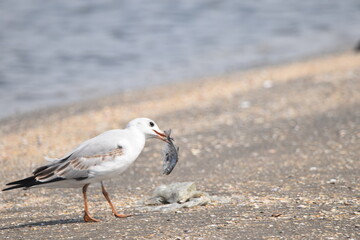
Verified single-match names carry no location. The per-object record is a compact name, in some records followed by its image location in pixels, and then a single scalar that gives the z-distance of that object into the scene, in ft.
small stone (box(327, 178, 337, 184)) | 43.11
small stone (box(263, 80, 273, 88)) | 77.47
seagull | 35.35
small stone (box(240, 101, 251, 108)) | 68.60
